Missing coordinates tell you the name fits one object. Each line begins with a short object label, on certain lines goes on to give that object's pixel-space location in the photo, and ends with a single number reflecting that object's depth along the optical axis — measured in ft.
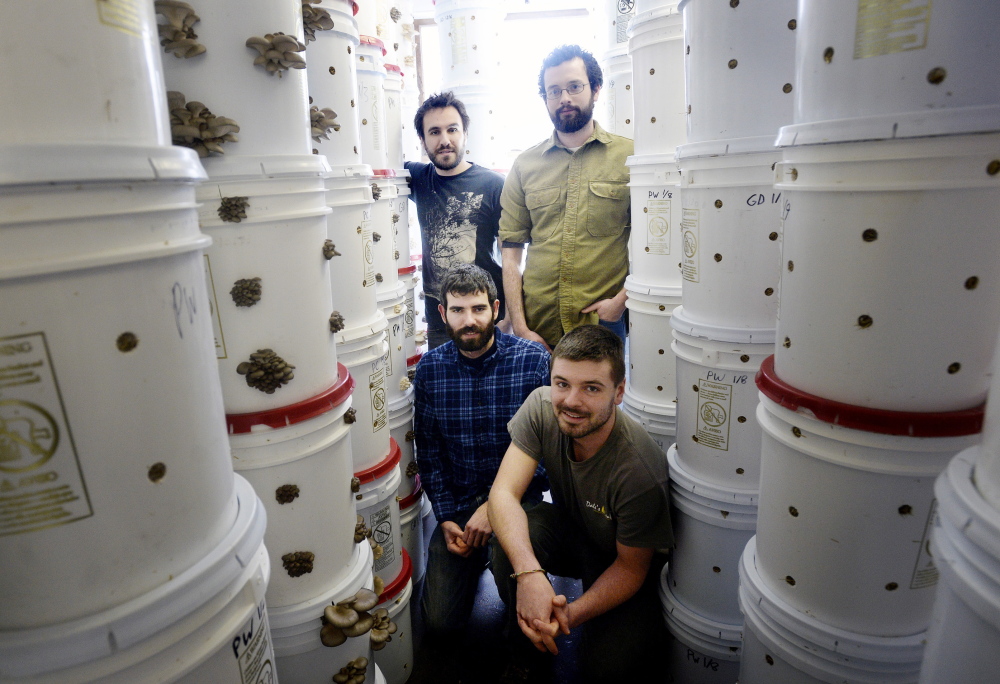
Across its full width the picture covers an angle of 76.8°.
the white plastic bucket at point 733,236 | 5.08
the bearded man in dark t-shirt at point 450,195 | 9.88
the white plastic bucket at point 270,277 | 4.30
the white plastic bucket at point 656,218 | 7.36
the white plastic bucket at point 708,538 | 5.77
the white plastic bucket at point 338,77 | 5.83
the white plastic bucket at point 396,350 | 8.05
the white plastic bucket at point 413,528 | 8.18
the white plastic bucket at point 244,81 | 4.05
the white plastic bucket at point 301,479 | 4.60
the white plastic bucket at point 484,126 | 13.56
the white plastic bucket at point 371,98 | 7.62
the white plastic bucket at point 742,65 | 4.82
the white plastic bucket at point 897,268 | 3.17
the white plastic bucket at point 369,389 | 6.41
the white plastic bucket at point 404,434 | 8.22
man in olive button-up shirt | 8.88
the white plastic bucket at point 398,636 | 6.61
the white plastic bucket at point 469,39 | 13.12
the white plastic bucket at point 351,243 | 6.17
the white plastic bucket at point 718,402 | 5.47
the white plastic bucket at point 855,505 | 3.53
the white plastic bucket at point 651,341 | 7.68
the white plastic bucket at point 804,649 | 3.84
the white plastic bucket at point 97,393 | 2.32
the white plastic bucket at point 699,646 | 6.01
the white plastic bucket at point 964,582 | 2.21
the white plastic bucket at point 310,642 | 4.83
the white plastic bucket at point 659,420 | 7.93
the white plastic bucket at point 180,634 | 2.49
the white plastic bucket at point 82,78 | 2.28
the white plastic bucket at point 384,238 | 7.82
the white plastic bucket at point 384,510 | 6.63
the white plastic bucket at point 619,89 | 10.76
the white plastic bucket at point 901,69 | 3.05
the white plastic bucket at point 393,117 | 8.66
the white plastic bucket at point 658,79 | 6.83
